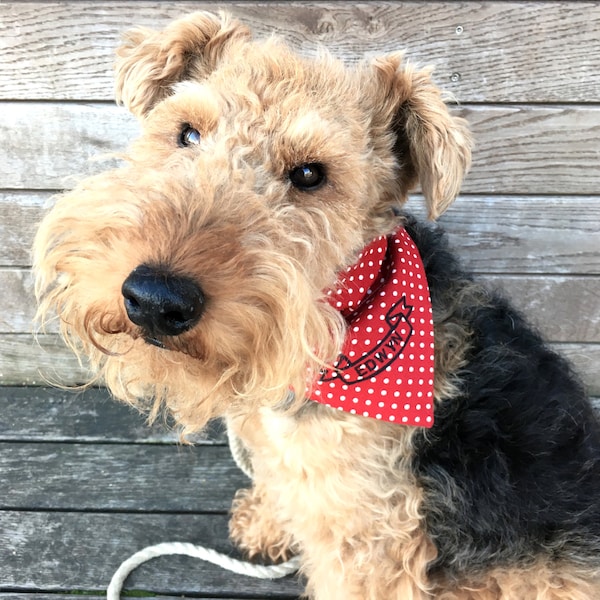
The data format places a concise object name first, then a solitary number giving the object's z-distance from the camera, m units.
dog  0.40
